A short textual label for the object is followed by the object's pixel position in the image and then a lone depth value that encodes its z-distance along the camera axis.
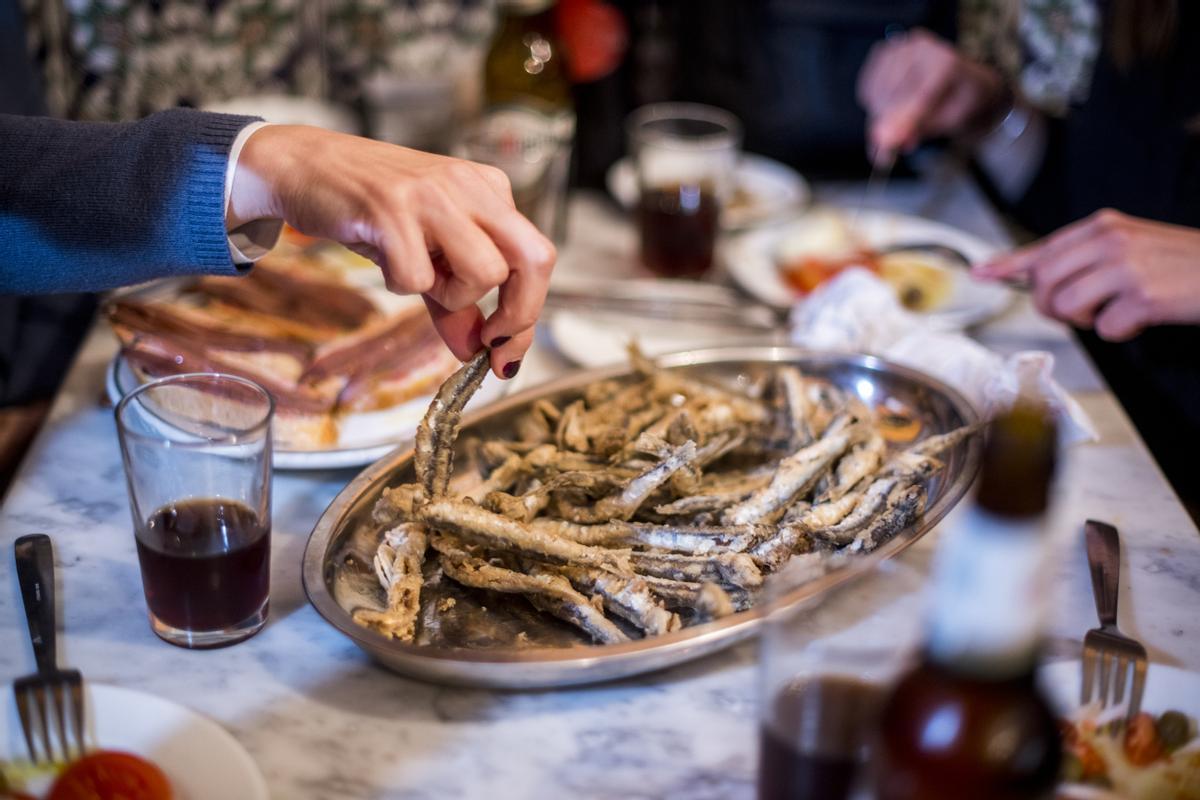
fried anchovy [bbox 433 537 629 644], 1.02
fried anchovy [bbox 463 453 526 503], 1.19
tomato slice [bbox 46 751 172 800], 0.85
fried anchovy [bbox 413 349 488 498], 1.13
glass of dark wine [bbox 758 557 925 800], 0.70
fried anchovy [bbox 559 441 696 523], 1.16
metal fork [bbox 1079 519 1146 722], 0.93
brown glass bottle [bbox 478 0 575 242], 1.94
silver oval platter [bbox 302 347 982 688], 0.95
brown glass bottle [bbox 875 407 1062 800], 0.55
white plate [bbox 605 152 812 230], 2.23
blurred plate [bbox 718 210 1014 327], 1.86
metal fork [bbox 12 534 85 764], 0.89
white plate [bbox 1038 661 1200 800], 0.91
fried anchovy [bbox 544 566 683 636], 1.01
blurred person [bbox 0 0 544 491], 1.12
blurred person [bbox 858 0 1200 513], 1.54
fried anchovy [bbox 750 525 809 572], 1.09
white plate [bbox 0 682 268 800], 0.85
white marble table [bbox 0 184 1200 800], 0.92
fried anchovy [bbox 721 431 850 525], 1.18
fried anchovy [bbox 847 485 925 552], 1.12
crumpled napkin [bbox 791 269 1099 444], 1.42
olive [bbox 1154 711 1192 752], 0.89
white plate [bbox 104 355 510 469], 1.33
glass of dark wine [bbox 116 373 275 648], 0.99
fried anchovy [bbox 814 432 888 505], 1.21
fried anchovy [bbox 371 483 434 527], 1.12
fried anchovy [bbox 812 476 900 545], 1.13
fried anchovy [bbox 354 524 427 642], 1.00
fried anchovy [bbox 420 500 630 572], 1.05
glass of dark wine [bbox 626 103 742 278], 1.98
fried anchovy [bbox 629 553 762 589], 1.06
